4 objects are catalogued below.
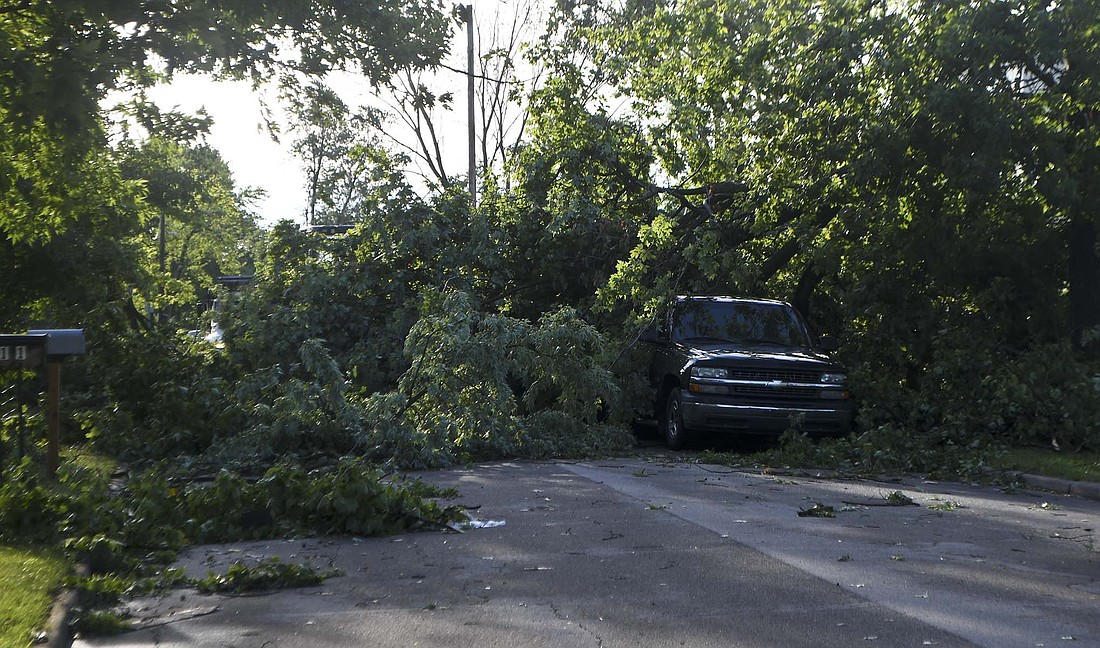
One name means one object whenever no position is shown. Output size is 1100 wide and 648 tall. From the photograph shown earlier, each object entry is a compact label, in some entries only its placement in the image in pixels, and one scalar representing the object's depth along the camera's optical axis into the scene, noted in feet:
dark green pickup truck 49.49
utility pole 136.46
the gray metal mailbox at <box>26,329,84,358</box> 34.71
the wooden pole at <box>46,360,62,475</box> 35.17
